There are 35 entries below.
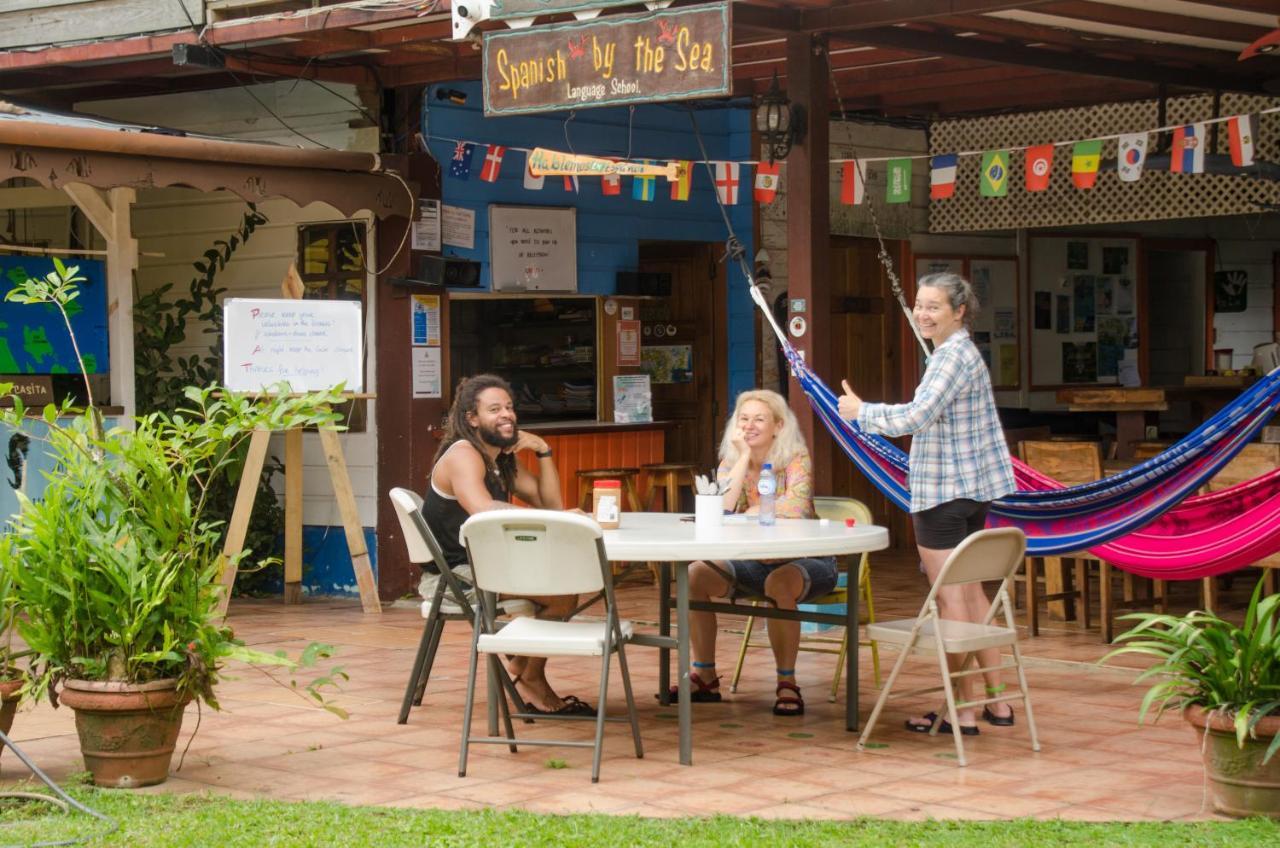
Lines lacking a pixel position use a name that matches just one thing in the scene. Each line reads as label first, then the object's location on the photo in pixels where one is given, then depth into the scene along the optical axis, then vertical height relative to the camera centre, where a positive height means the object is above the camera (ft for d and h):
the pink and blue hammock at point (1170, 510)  20.93 -2.07
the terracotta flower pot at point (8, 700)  16.21 -3.15
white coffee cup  19.17 -1.76
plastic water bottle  19.24 -1.64
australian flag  30.30 +3.19
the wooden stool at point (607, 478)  31.94 -2.43
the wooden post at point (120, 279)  28.96 +1.19
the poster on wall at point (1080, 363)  41.14 -0.46
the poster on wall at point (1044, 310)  40.57 +0.75
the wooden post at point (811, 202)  26.03 +2.09
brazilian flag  30.42 +2.91
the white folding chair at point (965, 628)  17.57 -2.92
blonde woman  19.99 -2.42
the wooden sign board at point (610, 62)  21.86 +3.65
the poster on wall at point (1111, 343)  41.91 -0.01
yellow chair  20.87 -2.91
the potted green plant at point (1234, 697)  14.74 -2.99
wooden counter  31.89 -1.81
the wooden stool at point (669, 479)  33.12 -2.47
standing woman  18.67 -1.07
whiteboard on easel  27.89 +0.10
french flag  31.50 +2.99
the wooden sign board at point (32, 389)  29.04 -0.59
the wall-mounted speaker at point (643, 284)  33.40 +1.18
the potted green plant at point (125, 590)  16.19 -2.17
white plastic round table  17.29 -1.97
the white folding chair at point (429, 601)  18.76 -2.71
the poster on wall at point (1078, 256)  41.16 +2.02
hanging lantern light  26.30 +3.29
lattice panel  33.73 +3.15
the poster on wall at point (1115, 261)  42.24 +1.93
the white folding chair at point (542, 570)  16.81 -2.12
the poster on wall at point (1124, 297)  42.34 +1.08
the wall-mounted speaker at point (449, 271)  29.94 +1.31
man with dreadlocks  19.33 -1.38
